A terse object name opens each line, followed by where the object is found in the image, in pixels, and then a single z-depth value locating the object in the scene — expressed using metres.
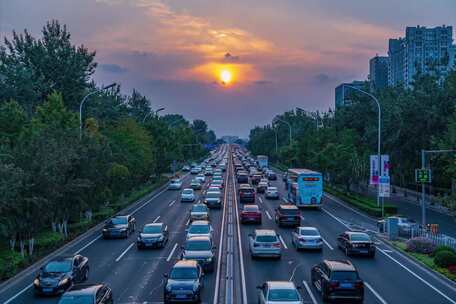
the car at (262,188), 72.81
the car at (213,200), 53.81
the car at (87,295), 18.45
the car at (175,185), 78.06
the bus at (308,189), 52.75
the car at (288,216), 42.19
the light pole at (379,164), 47.66
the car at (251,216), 43.28
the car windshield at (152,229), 34.42
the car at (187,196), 60.50
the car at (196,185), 75.11
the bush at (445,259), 28.92
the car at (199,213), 42.22
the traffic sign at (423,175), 37.50
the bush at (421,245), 33.25
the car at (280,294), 18.58
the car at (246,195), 58.19
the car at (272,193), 64.44
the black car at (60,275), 23.14
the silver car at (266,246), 29.92
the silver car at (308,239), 32.50
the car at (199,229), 33.53
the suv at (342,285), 21.52
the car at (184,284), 20.98
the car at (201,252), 26.84
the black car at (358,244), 31.19
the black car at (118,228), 38.00
